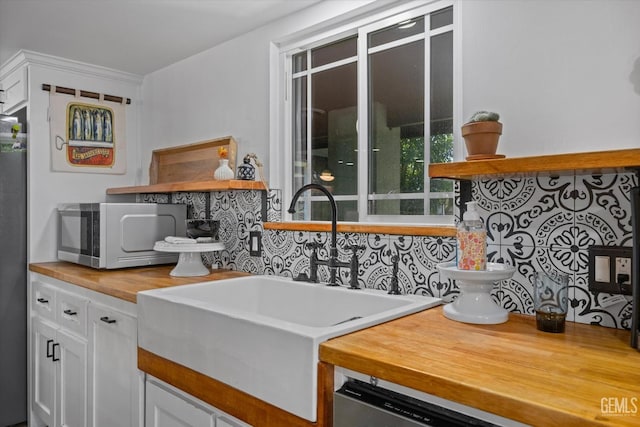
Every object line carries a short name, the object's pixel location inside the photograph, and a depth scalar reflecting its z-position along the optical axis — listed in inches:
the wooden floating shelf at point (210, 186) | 85.0
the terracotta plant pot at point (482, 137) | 53.2
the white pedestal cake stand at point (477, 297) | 52.1
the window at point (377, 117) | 68.9
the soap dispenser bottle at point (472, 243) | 53.6
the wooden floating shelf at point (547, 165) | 42.7
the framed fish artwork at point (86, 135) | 112.1
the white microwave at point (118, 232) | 94.0
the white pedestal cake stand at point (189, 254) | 88.2
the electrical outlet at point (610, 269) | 48.9
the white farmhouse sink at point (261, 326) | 44.9
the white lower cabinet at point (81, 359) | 71.9
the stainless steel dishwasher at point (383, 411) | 35.6
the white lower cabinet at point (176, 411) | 54.1
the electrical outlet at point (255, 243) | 90.8
